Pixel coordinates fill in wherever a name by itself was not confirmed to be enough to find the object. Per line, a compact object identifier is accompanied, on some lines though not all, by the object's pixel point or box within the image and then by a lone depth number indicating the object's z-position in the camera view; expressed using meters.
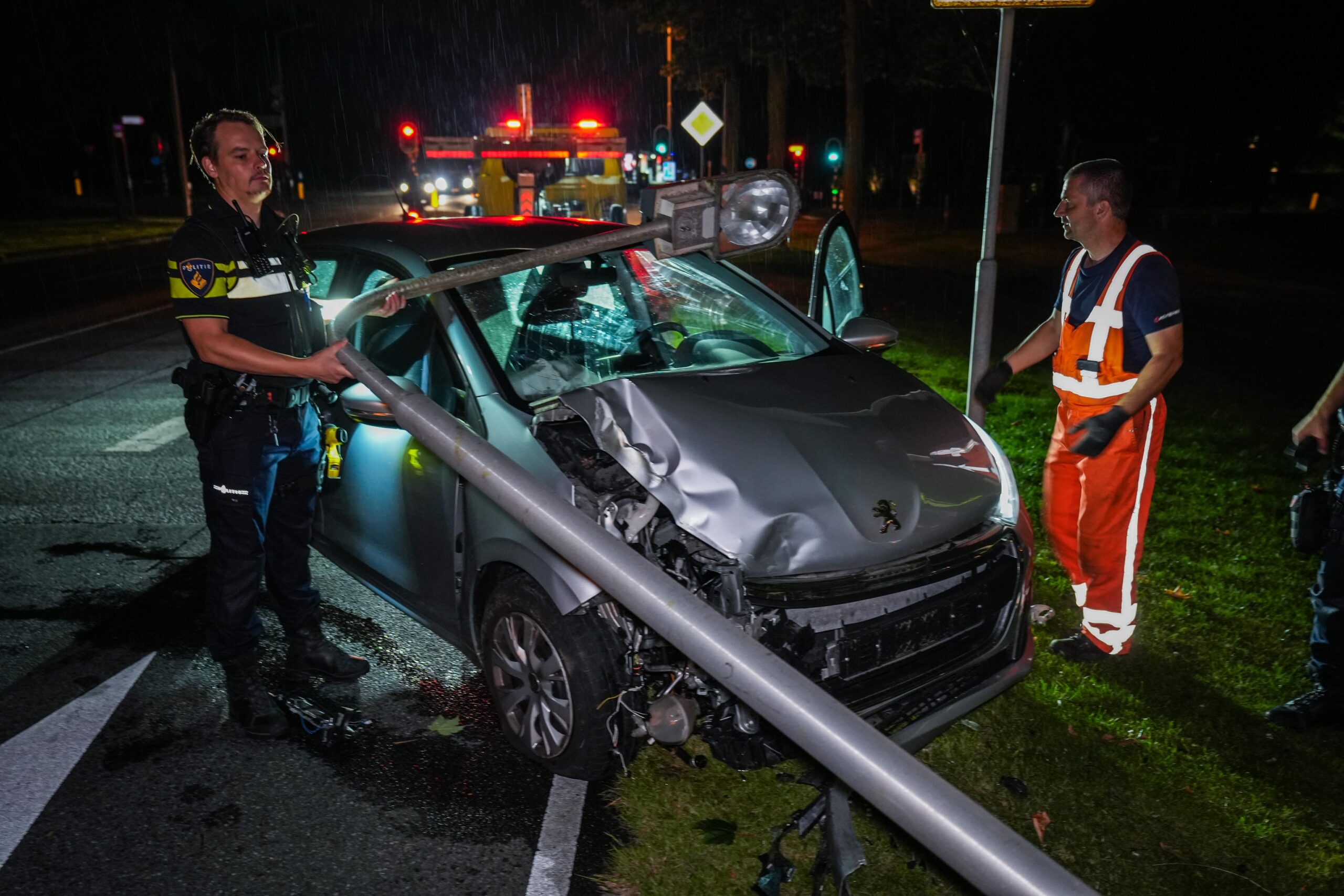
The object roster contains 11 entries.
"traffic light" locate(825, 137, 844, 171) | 27.70
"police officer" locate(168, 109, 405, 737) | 3.18
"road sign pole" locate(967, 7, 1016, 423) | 5.23
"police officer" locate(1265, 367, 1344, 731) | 3.43
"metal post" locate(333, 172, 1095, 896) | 1.37
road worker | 3.67
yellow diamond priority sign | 15.59
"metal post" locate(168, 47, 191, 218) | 31.47
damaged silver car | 2.72
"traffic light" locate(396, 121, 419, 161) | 24.08
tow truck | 22.77
